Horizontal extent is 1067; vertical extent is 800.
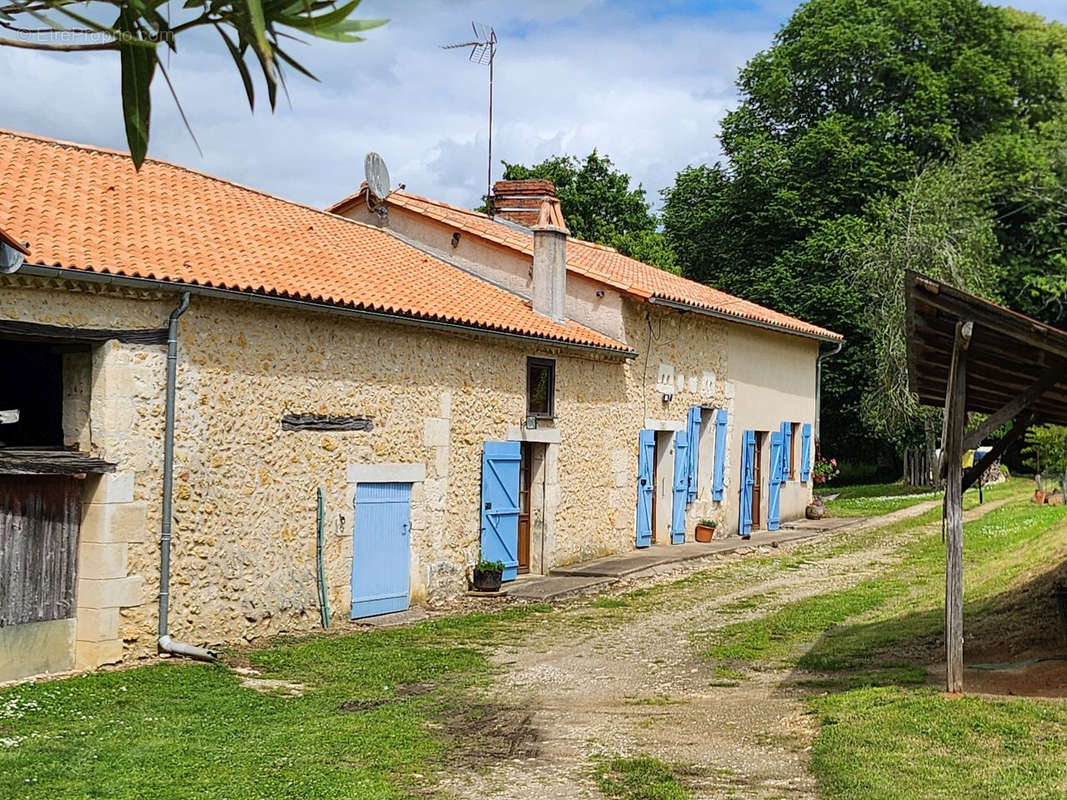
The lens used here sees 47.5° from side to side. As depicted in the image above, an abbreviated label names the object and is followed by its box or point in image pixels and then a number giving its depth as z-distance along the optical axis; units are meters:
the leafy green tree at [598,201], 36.81
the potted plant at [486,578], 13.94
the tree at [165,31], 2.14
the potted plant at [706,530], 19.80
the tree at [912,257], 27.48
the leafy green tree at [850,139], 30.53
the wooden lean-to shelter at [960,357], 7.41
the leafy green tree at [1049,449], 20.81
